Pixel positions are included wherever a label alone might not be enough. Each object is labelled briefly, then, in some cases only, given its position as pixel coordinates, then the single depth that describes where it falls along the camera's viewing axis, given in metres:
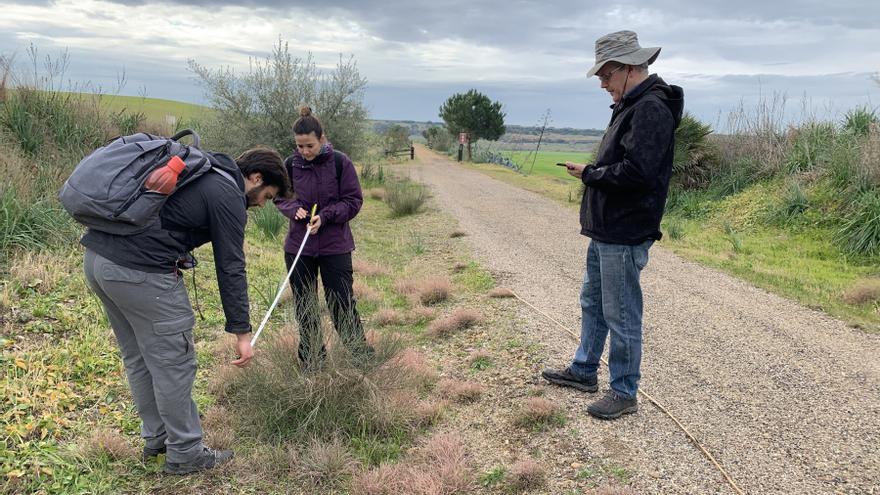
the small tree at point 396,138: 43.07
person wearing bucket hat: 3.22
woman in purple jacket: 4.10
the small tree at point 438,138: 53.00
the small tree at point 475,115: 47.56
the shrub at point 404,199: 14.27
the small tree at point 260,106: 15.47
